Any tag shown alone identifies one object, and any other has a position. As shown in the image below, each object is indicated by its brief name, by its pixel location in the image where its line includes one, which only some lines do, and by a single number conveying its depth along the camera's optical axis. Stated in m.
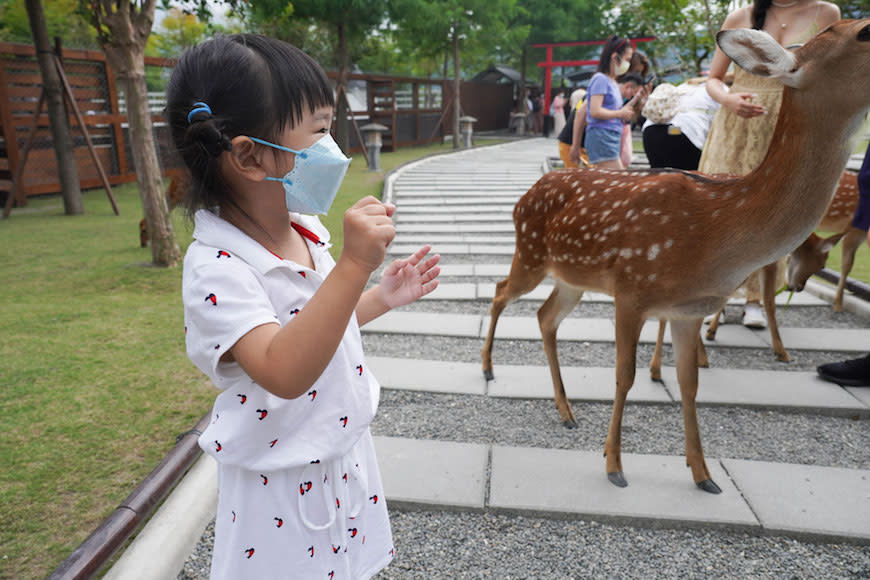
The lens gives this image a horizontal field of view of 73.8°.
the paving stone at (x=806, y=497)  2.19
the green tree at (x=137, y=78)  4.90
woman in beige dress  3.08
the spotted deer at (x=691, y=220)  1.76
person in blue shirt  5.05
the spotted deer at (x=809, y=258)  3.73
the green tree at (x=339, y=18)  14.32
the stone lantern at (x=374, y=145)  12.93
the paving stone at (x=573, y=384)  3.27
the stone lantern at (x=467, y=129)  18.82
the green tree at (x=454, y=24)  15.91
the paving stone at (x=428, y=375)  3.41
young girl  1.00
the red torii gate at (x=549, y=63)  26.70
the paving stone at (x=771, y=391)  3.12
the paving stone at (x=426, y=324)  4.35
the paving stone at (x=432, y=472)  2.40
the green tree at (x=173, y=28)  27.92
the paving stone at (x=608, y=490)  2.27
